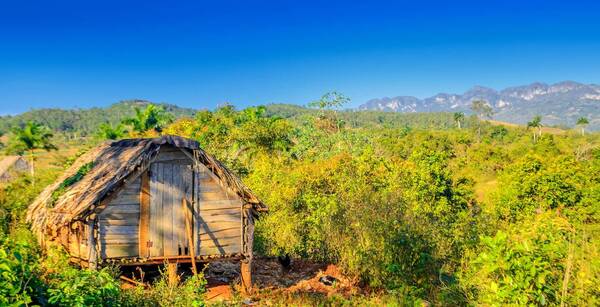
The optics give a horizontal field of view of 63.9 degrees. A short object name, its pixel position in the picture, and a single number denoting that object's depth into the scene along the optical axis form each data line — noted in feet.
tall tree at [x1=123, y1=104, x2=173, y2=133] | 133.39
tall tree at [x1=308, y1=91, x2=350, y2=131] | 135.13
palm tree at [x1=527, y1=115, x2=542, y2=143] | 310.45
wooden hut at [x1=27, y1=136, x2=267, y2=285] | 41.27
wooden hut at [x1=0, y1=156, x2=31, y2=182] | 149.05
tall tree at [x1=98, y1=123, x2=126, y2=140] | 121.80
